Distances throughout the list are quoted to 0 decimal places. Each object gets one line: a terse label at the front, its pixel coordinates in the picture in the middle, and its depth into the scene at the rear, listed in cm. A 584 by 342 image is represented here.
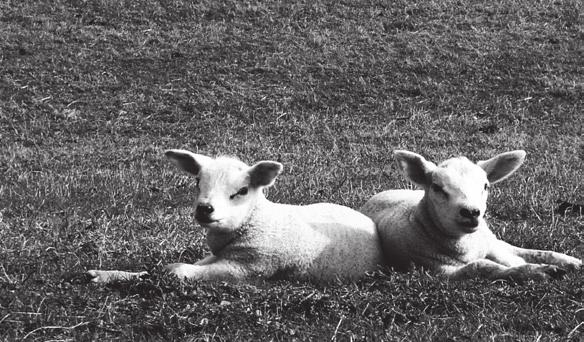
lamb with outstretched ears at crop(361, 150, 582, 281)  680
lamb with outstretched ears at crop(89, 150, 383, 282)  686
